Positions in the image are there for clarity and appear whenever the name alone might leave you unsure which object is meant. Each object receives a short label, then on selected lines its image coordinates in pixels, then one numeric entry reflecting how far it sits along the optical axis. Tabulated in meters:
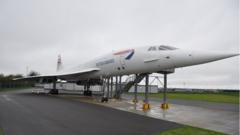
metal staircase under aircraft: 13.99
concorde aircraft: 8.06
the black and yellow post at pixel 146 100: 9.48
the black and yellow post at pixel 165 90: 10.11
